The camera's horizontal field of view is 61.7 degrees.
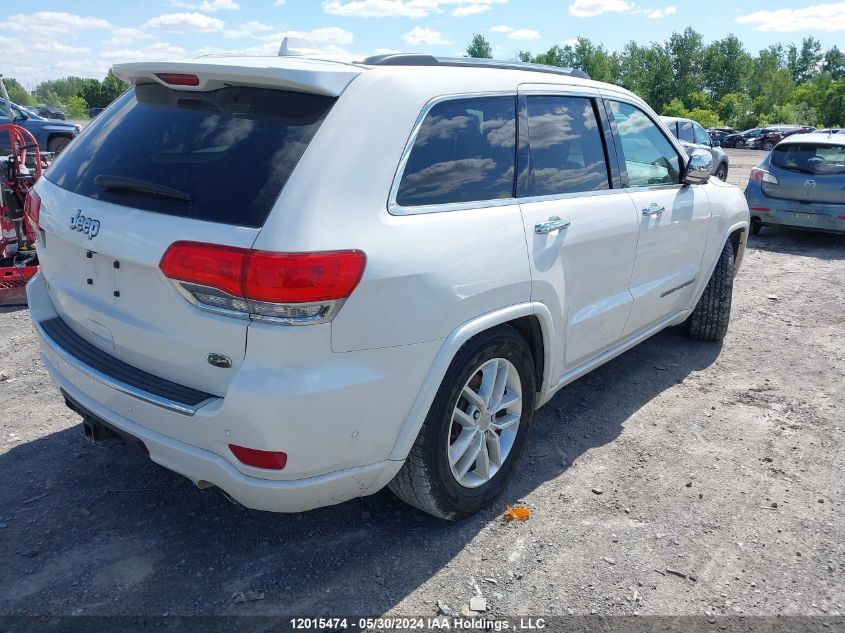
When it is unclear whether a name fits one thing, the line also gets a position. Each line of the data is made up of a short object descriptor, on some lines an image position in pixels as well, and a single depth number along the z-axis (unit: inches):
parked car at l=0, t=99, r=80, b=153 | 636.1
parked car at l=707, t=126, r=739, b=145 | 2009.4
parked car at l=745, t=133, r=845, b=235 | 372.2
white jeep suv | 90.3
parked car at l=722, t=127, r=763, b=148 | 1957.4
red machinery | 260.1
